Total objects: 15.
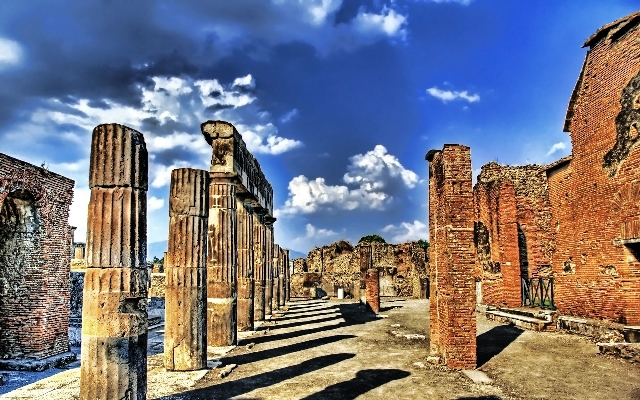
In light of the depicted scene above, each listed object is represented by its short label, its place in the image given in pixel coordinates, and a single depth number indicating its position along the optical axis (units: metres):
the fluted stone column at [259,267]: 17.14
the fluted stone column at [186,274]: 8.91
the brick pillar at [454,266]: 8.69
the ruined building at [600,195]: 11.30
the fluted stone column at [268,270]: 18.81
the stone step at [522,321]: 13.35
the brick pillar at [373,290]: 19.92
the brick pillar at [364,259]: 27.36
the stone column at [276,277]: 22.78
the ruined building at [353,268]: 34.38
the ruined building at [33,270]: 9.98
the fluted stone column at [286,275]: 28.67
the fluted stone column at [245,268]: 14.29
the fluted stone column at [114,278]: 5.59
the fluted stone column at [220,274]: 11.35
